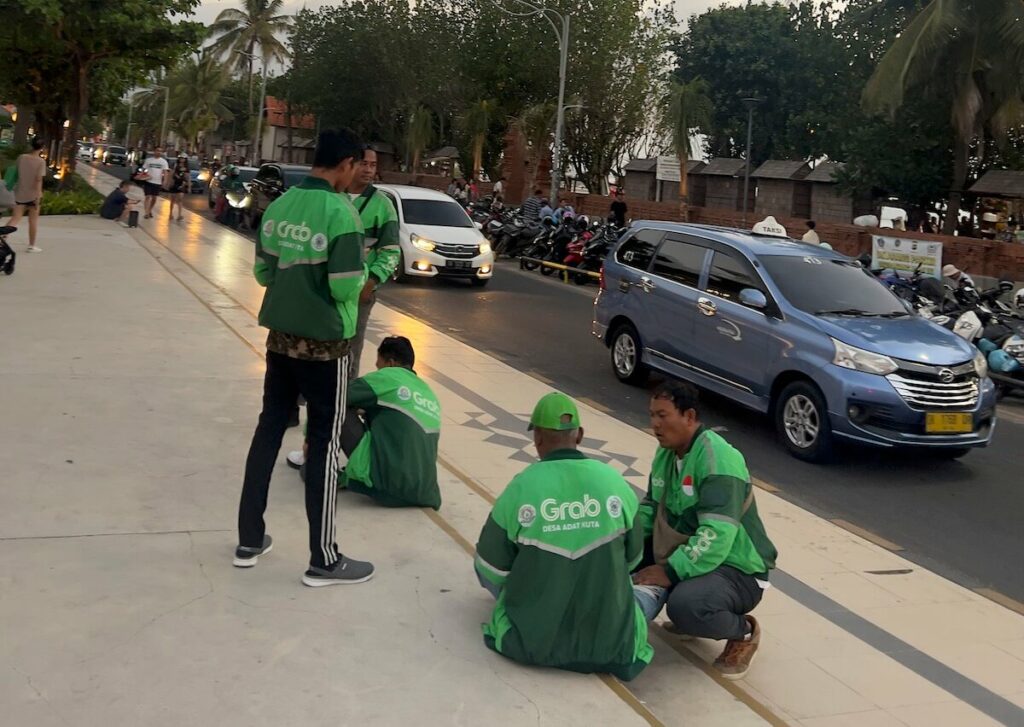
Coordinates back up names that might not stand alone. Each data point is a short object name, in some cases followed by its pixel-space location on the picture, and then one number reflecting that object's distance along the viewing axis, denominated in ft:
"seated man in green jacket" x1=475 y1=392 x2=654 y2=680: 13.78
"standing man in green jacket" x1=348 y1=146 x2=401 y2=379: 23.18
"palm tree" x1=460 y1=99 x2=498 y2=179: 160.56
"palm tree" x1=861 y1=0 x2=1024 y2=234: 88.38
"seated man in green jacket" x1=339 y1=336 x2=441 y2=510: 20.07
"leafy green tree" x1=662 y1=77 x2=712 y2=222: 139.74
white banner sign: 62.95
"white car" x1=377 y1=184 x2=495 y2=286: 64.08
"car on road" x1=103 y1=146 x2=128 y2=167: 302.25
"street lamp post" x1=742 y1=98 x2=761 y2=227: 131.13
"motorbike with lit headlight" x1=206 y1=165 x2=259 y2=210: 105.40
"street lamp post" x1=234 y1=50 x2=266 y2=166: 245.82
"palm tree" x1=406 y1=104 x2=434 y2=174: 191.72
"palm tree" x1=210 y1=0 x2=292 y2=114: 255.91
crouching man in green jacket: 14.96
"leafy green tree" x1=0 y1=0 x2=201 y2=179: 80.53
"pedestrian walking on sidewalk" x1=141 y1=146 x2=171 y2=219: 84.17
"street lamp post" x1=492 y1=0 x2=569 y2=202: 116.47
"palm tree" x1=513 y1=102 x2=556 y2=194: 145.59
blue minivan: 28.81
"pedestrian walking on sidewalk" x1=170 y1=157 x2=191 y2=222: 86.74
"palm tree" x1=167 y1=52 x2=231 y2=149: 322.55
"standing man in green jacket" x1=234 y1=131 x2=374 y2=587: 15.62
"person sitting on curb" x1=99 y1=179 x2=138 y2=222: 81.92
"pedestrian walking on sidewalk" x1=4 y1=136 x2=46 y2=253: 52.70
